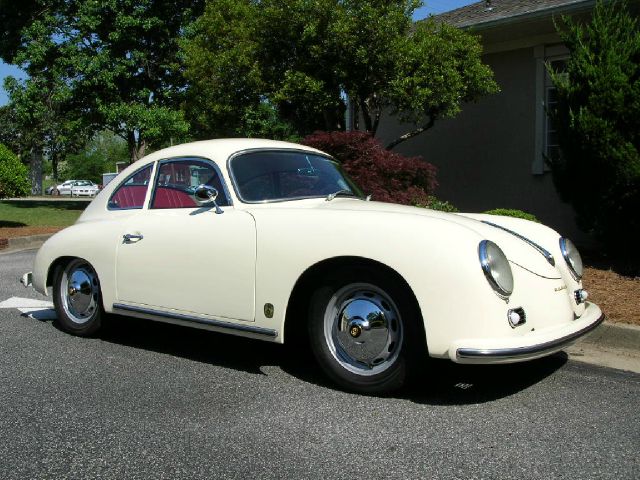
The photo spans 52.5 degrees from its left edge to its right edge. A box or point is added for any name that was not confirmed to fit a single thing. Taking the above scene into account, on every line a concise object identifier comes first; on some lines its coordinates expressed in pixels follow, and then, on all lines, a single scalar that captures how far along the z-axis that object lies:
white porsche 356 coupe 3.42
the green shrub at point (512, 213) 8.24
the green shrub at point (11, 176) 14.89
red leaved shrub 8.85
